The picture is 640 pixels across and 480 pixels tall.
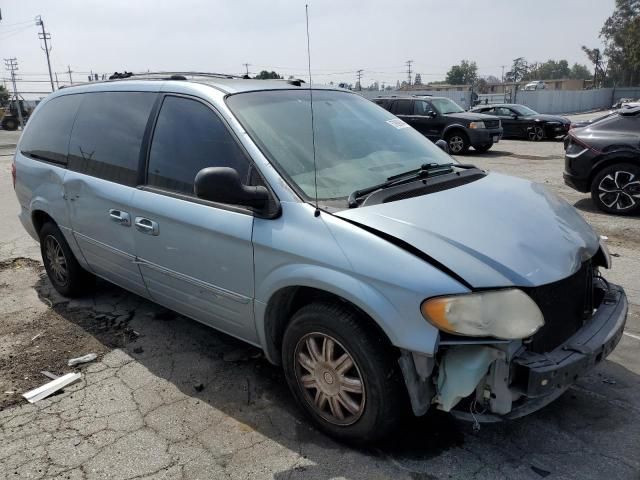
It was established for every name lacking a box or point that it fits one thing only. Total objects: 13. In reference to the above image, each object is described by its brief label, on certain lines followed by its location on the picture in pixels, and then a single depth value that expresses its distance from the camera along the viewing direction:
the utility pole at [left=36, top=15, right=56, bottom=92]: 51.06
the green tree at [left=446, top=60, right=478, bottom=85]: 128.96
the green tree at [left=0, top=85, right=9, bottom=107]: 45.90
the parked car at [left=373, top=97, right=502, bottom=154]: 15.63
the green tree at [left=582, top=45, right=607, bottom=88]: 86.88
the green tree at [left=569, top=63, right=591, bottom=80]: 160.12
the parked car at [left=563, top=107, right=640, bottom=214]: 7.29
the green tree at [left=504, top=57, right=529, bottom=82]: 135.88
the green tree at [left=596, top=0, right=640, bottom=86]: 69.44
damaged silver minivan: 2.25
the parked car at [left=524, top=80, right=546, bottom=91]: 61.78
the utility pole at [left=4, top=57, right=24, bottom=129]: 28.83
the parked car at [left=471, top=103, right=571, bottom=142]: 19.69
